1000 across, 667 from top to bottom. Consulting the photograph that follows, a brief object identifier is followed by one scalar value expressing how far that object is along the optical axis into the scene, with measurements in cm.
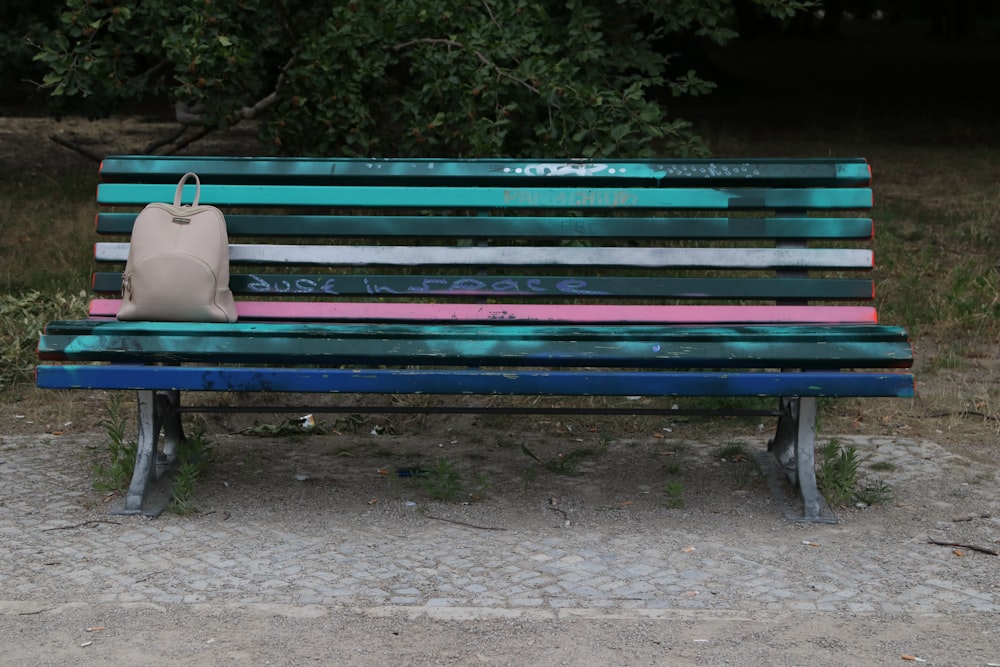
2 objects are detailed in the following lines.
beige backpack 435
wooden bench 436
